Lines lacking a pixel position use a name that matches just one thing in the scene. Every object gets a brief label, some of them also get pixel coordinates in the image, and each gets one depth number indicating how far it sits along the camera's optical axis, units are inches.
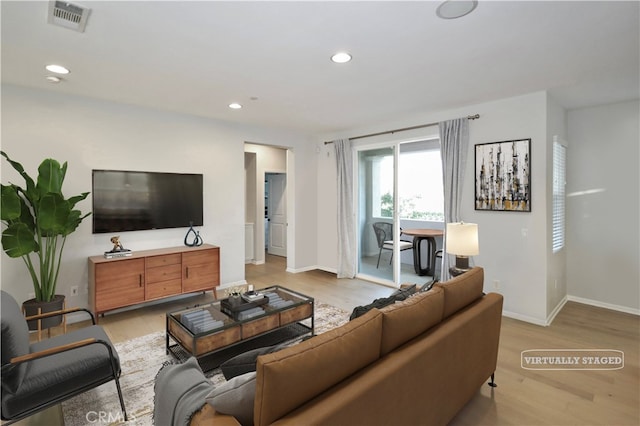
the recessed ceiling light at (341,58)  105.5
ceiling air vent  79.7
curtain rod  162.6
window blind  156.3
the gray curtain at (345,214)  224.1
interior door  304.8
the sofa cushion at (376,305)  80.0
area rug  84.8
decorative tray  117.3
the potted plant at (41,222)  120.1
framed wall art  148.7
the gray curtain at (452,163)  167.2
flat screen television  156.4
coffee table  103.6
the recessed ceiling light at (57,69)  115.4
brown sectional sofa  45.3
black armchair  70.1
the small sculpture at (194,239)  181.9
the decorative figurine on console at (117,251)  151.1
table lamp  123.3
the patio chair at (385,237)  209.8
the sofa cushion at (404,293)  91.0
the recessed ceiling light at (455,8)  77.7
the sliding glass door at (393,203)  206.5
